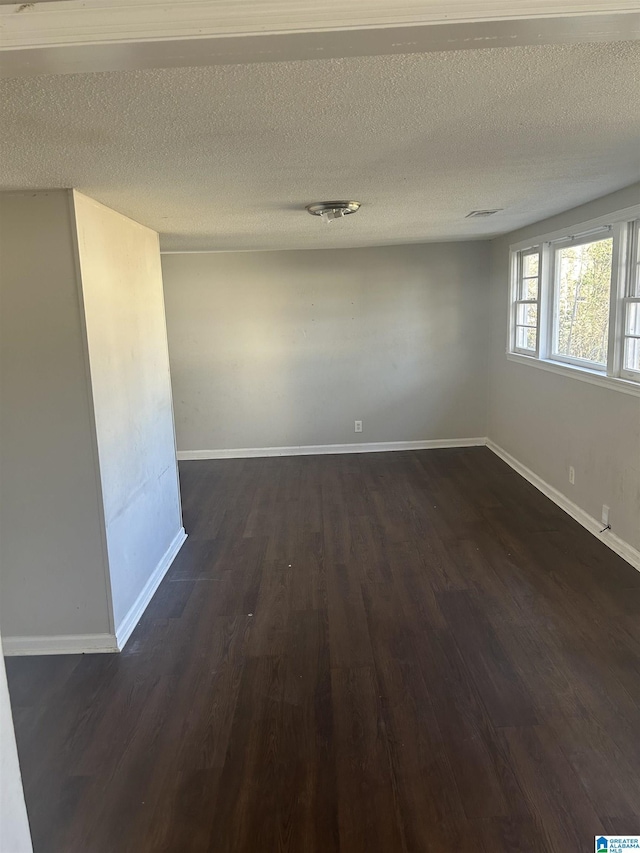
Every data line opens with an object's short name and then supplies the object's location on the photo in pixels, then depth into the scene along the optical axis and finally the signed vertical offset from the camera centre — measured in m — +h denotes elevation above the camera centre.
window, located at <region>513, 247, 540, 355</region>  4.94 +0.05
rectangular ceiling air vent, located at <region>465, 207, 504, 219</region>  3.70 +0.62
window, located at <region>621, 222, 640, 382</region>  3.41 -0.10
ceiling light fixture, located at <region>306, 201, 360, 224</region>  3.05 +0.57
